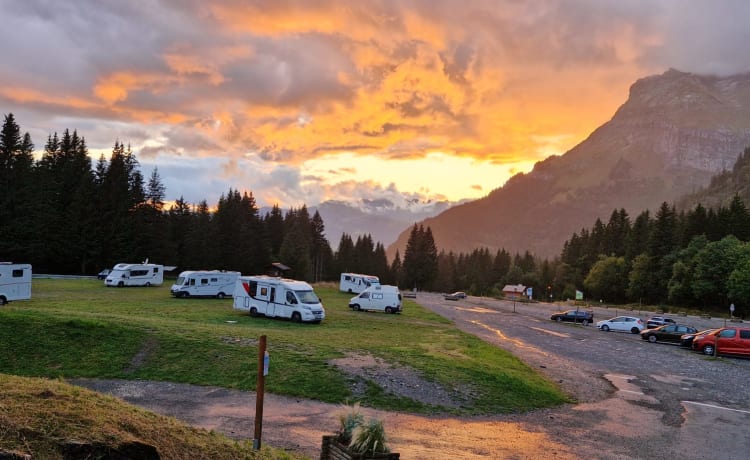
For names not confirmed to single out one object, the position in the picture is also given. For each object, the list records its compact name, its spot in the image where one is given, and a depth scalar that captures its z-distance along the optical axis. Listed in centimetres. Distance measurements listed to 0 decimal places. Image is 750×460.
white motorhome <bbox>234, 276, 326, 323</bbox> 3145
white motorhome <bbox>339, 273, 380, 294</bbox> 6656
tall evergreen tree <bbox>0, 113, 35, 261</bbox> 6406
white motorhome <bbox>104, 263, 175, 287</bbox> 5353
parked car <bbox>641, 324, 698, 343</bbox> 3827
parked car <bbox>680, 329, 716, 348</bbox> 3551
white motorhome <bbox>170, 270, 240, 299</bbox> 4500
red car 3150
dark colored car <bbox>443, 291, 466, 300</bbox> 9169
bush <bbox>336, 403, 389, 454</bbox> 718
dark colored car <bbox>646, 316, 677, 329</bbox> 4667
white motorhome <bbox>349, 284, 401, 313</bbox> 4519
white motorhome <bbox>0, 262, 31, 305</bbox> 2931
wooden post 887
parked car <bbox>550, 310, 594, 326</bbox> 5354
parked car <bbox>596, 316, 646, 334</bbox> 4666
